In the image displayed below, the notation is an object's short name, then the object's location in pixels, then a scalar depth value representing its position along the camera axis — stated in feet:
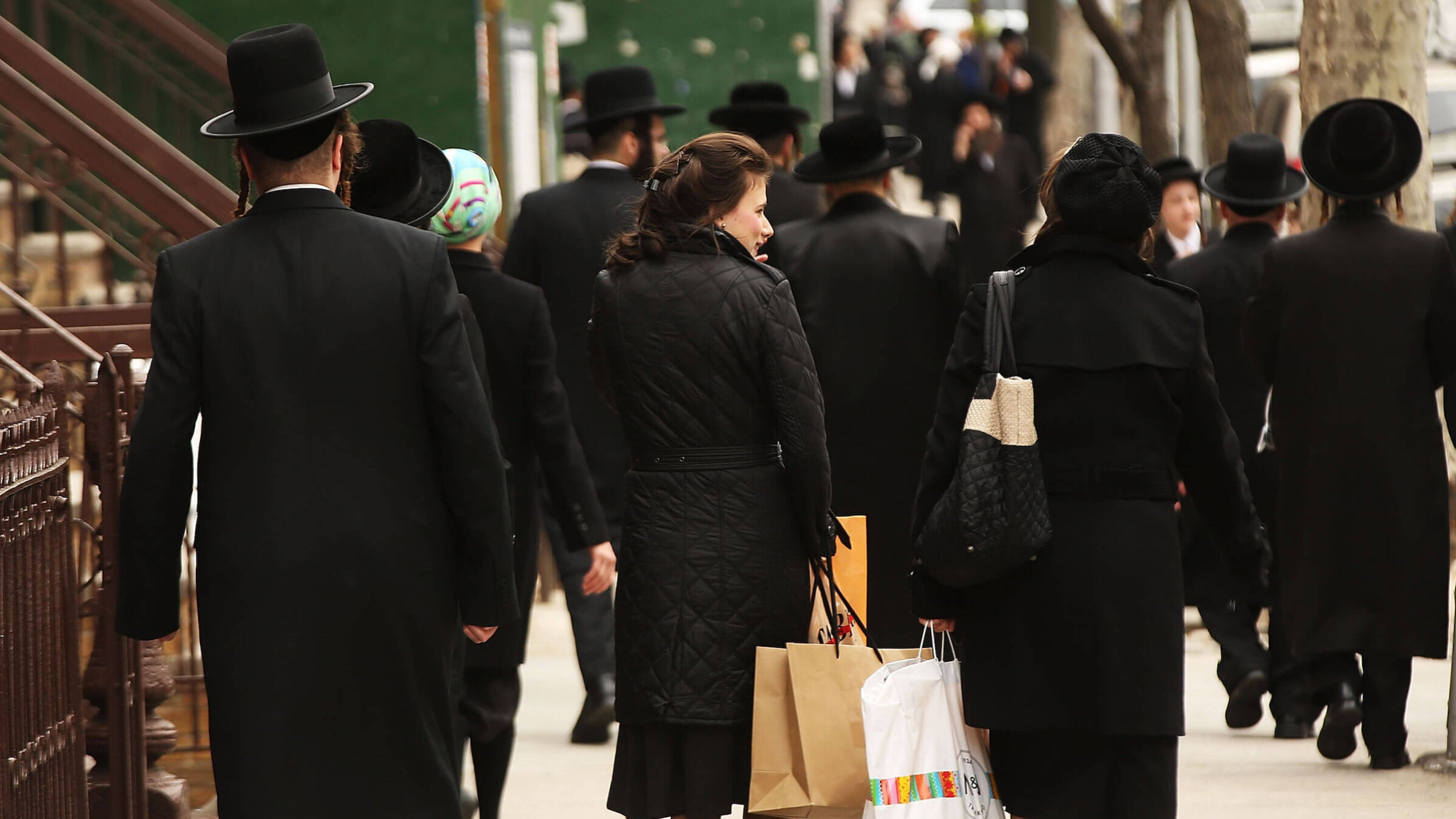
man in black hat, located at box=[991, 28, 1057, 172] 141.79
